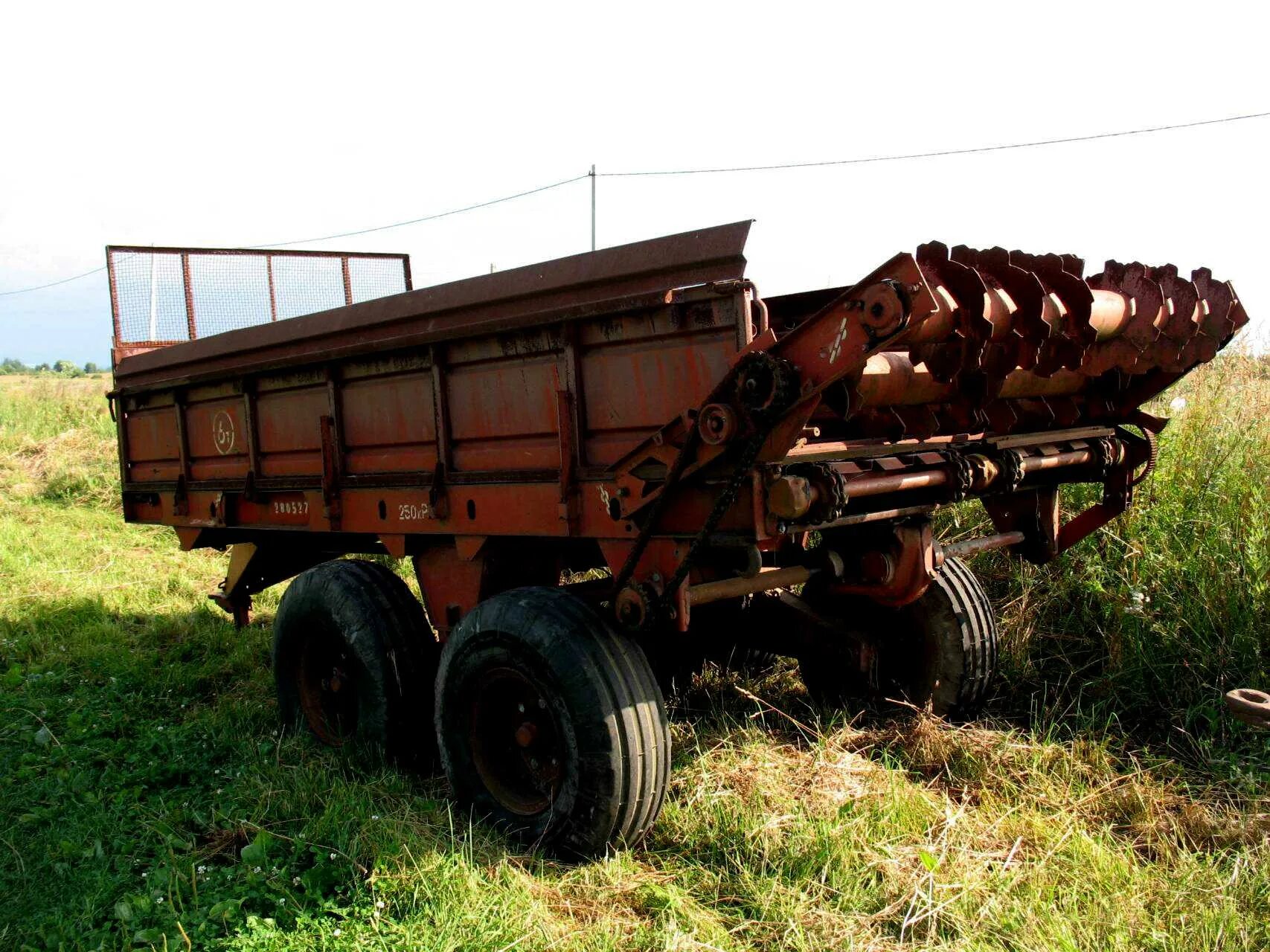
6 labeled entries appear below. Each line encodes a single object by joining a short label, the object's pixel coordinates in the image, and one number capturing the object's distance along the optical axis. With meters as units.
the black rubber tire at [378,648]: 4.36
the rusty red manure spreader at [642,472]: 3.04
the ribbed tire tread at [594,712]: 3.26
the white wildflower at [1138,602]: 5.09
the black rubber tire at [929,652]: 4.52
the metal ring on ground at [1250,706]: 3.07
